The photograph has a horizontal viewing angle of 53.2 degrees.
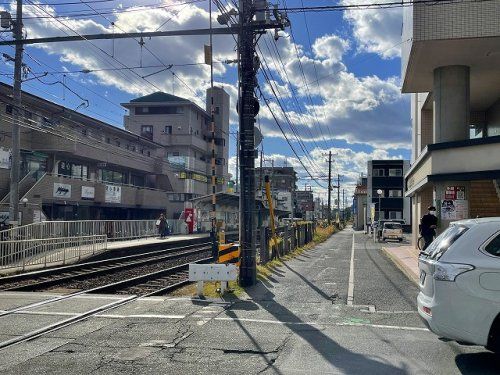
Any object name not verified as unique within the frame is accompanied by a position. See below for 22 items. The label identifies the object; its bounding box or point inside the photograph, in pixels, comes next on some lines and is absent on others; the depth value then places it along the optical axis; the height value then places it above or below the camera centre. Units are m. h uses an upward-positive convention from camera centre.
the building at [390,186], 74.44 +4.17
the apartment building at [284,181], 89.56 +7.49
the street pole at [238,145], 13.02 +1.77
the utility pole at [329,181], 71.49 +4.62
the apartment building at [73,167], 31.69 +3.48
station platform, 17.05 -1.89
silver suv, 5.50 -0.82
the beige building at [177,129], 59.38 +10.18
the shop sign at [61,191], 33.78 +1.33
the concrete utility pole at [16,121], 21.89 +3.85
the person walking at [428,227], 15.59 -0.39
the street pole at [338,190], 100.97 +4.78
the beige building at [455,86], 14.45 +4.79
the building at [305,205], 74.41 +1.20
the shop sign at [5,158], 30.72 +3.20
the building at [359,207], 84.99 +1.14
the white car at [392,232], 39.47 -1.44
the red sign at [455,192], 15.98 +0.71
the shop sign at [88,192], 37.47 +1.38
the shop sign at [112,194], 40.12 +1.40
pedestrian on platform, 34.34 -1.02
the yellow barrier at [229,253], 12.40 -1.03
